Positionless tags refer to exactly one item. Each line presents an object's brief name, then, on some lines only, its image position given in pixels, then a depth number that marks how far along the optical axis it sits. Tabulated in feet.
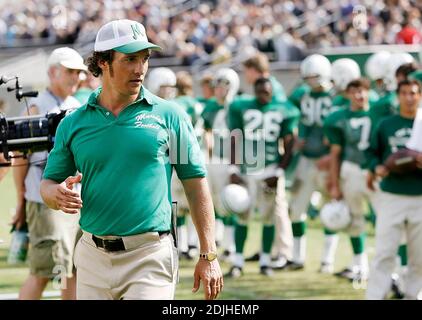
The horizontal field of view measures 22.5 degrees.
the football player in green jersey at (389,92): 32.11
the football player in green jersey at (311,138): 36.42
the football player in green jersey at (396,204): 26.00
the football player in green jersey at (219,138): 37.22
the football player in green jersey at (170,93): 37.27
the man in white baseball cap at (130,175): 16.39
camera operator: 23.80
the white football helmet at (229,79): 37.47
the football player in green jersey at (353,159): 32.89
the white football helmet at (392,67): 34.73
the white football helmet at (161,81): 37.47
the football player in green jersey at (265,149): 34.06
